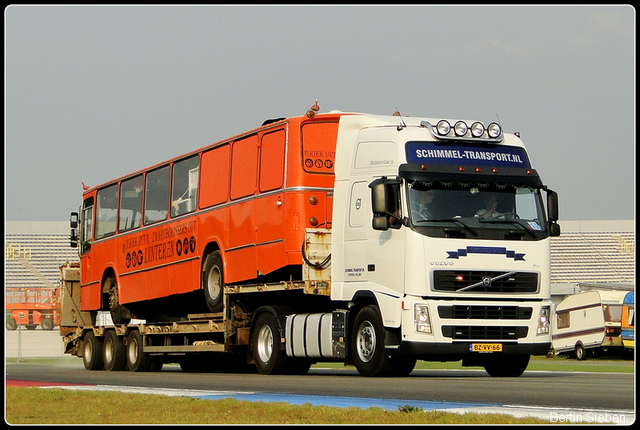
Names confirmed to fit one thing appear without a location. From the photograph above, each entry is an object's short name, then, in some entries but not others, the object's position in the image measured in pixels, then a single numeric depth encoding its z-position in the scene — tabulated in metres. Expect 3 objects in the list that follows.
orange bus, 17.95
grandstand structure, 148.25
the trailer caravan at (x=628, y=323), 36.91
